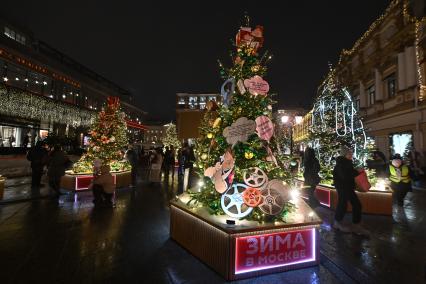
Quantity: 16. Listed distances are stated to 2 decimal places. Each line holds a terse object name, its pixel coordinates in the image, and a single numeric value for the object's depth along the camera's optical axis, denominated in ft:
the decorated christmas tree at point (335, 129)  33.58
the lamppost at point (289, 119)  46.96
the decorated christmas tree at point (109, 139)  41.93
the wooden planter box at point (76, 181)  37.32
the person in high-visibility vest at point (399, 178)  30.25
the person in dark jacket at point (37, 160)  38.60
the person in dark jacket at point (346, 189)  20.36
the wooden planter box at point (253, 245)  12.67
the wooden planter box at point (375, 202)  26.25
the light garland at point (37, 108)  75.92
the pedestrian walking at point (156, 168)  48.03
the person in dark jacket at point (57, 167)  33.35
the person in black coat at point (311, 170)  27.98
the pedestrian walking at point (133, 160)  45.16
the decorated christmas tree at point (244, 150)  14.95
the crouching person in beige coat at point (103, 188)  28.27
